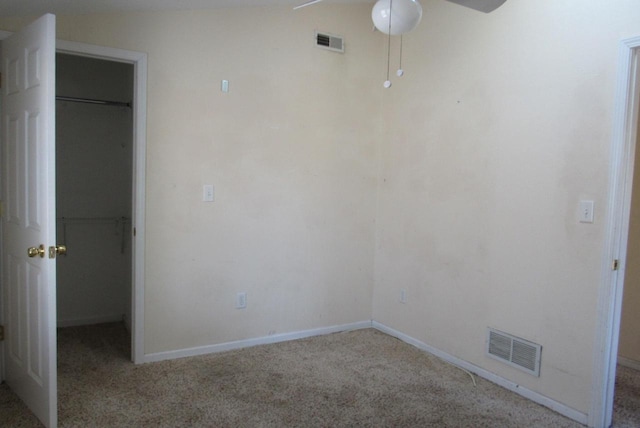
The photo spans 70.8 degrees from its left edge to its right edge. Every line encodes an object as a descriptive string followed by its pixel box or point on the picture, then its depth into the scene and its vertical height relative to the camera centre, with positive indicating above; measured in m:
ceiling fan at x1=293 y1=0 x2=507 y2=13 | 2.04 +0.87
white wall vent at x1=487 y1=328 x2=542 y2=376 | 2.65 -0.97
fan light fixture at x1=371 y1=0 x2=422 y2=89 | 2.02 +0.79
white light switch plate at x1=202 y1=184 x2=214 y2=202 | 3.14 -0.07
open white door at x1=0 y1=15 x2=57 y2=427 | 2.08 -0.19
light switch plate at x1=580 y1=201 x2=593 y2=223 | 2.36 -0.09
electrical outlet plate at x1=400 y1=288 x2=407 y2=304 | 3.56 -0.84
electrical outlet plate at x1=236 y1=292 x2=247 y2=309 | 3.33 -0.86
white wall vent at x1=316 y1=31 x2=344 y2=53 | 3.48 +1.14
